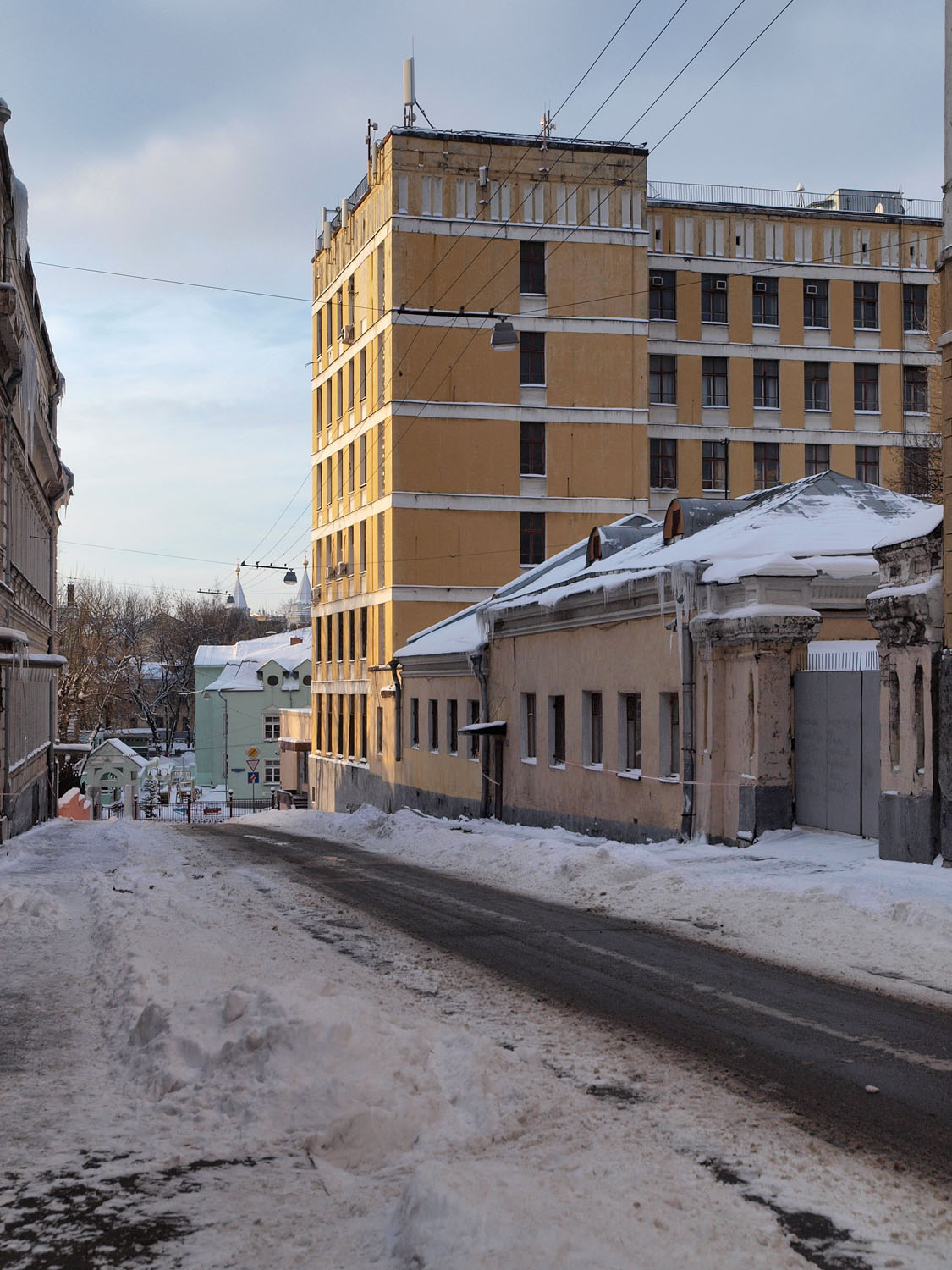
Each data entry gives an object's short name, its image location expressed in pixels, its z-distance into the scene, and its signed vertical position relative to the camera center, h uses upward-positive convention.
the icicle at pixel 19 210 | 21.67 +8.18
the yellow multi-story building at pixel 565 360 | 43.62 +11.97
